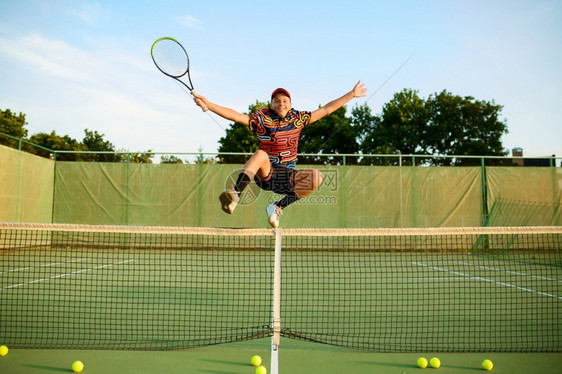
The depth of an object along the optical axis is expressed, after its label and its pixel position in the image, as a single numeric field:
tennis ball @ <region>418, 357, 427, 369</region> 3.83
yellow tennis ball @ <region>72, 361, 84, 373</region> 3.64
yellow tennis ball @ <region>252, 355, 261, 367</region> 3.86
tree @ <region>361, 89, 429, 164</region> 38.03
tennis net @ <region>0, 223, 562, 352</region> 4.41
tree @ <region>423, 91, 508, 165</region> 37.06
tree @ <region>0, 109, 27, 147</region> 35.59
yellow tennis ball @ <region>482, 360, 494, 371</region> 3.80
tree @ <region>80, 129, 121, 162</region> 45.62
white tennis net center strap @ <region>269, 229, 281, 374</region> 3.91
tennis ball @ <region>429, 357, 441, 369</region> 3.82
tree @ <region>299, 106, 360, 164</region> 39.84
